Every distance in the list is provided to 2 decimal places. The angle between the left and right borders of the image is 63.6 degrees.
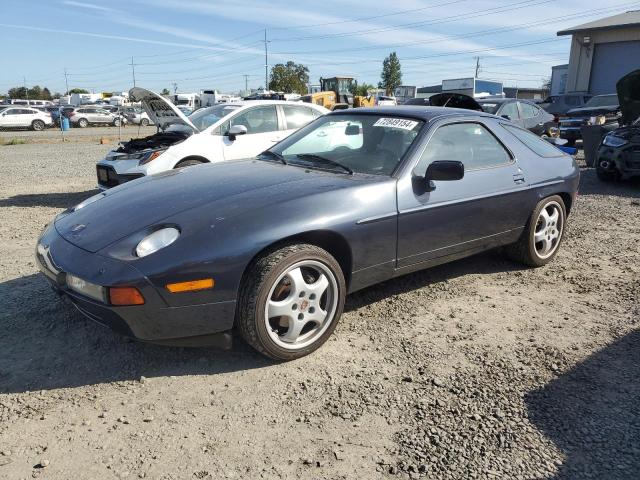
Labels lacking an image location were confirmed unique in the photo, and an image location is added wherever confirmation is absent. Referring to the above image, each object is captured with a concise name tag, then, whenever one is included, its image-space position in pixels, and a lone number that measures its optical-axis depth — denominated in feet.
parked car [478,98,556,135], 37.01
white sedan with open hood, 22.12
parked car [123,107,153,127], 121.62
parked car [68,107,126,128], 115.14
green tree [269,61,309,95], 233.14
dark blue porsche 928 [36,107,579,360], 8.71
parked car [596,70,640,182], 27.53
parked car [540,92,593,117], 64.87
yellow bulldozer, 94.79
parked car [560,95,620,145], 49.30
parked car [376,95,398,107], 121.67
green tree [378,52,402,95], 312.50
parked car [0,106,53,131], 95.30
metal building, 80.02
